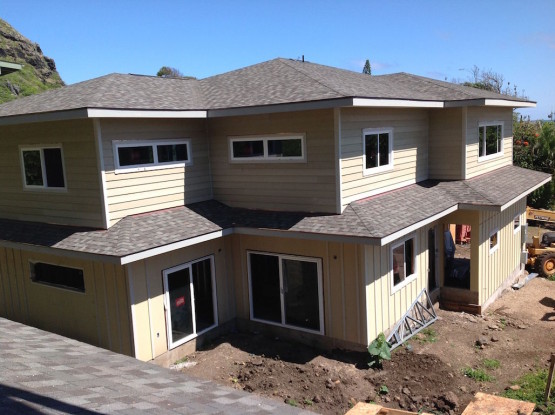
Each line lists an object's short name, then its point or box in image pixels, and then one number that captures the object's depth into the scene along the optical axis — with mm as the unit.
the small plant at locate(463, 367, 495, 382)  9422
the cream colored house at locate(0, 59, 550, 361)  9617
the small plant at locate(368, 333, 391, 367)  9787
